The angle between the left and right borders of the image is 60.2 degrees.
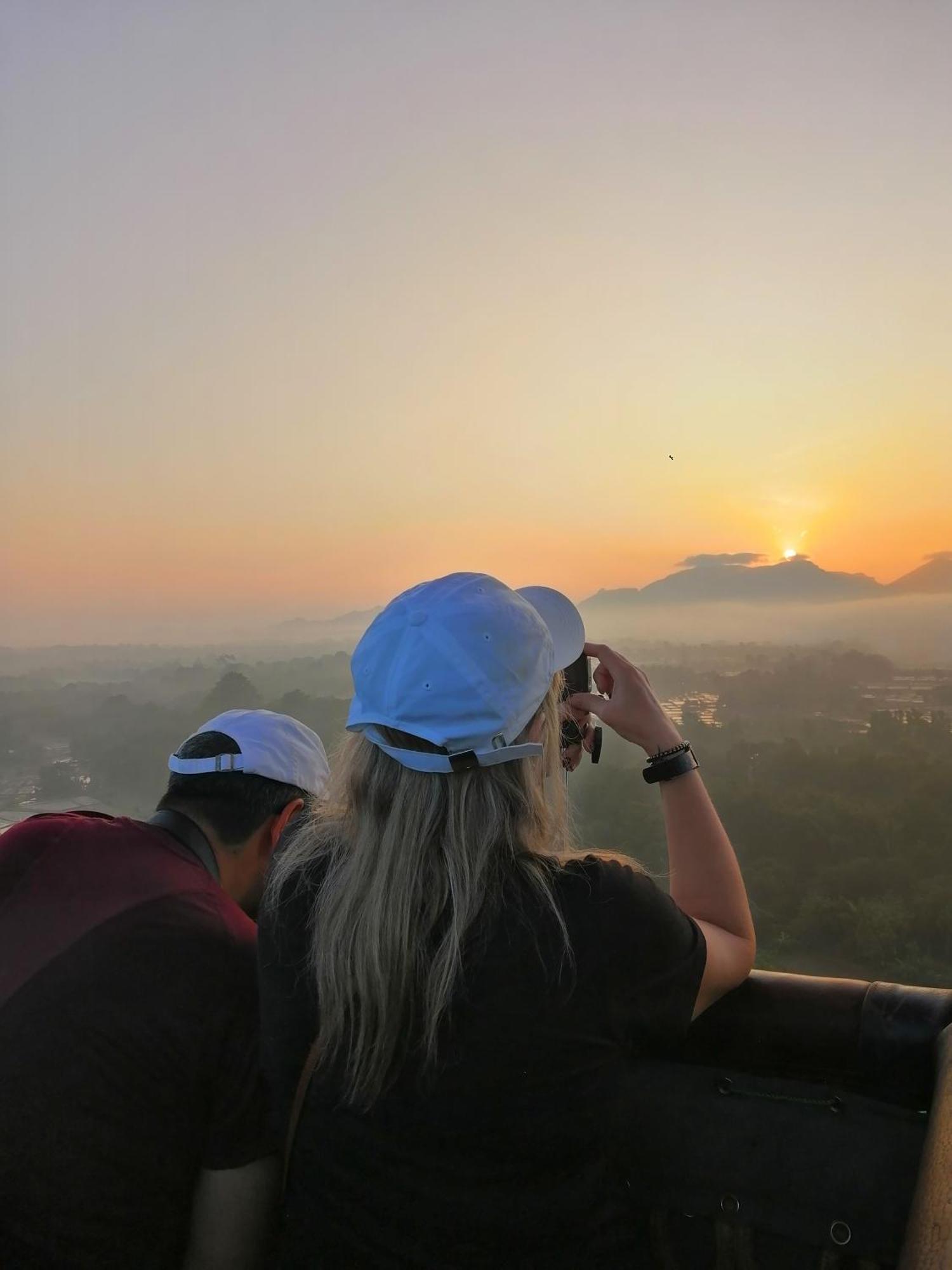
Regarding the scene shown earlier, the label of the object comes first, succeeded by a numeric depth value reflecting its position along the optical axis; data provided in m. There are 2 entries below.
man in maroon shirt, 1.08
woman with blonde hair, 0.85
